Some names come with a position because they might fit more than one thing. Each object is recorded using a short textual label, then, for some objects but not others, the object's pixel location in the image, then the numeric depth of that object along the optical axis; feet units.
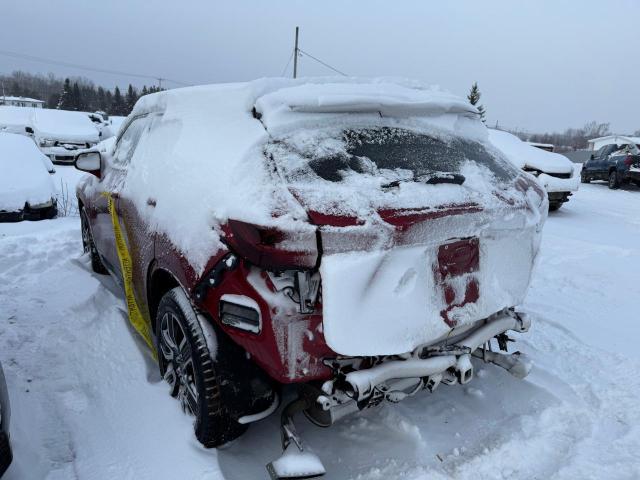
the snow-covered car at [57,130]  51.72
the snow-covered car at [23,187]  21.04
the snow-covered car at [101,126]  60.13
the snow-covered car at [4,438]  6.28
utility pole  70.44
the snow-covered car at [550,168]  32.17
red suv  6.26
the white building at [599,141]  151.12
